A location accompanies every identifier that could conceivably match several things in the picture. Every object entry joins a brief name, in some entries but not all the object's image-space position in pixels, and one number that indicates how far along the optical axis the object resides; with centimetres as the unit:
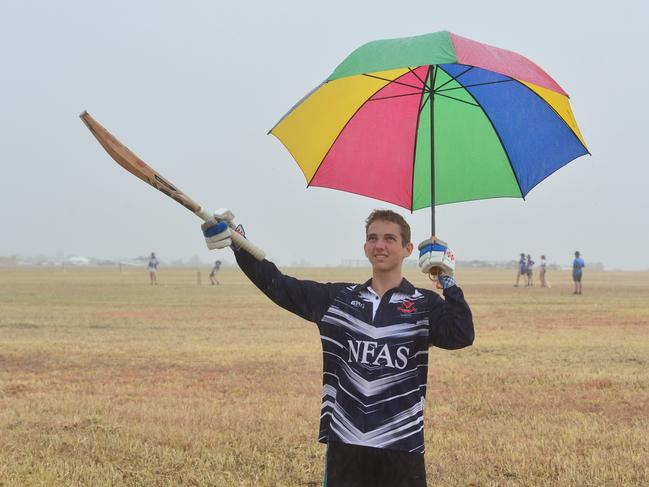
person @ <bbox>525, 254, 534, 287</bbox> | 4244
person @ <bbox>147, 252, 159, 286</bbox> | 4509
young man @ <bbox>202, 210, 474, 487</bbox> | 342
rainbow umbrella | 477
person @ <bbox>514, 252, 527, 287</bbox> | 4291
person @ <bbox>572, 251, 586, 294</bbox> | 3446
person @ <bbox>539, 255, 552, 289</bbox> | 4086
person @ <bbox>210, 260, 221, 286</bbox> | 4588
